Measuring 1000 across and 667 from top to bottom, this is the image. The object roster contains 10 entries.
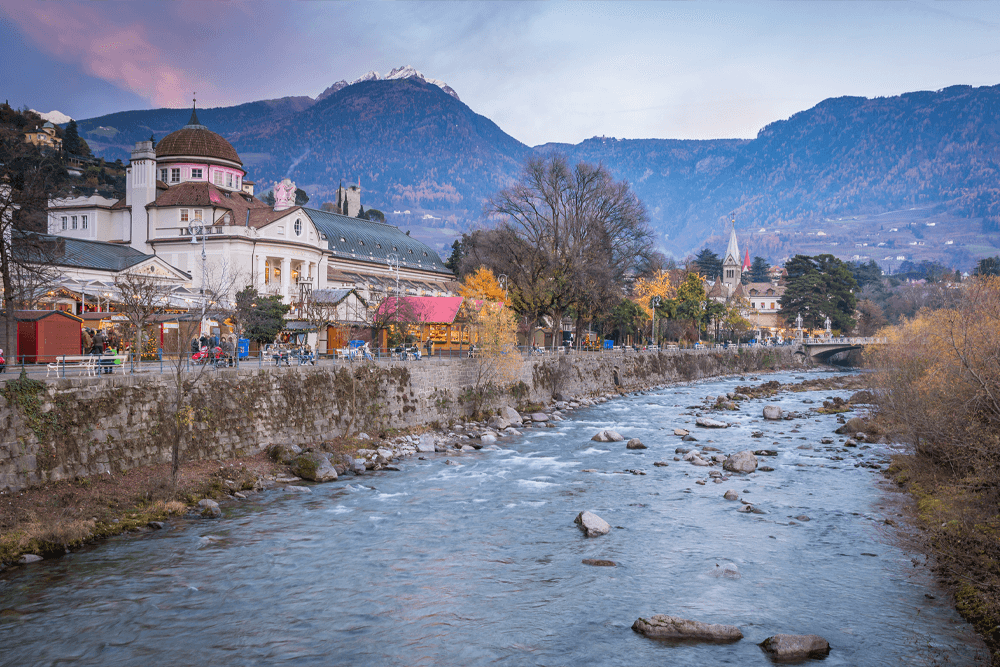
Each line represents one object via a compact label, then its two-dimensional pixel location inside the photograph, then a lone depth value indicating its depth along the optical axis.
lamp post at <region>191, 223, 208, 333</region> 55.86
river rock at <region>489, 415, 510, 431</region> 38.22
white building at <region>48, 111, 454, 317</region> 57.66
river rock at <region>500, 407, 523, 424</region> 40.42
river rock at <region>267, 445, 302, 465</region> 26.11
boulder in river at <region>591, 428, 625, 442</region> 35.34
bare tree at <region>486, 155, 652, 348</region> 56.84
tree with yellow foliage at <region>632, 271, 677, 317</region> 86.81
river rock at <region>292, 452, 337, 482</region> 25.39
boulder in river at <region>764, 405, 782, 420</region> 44.69
